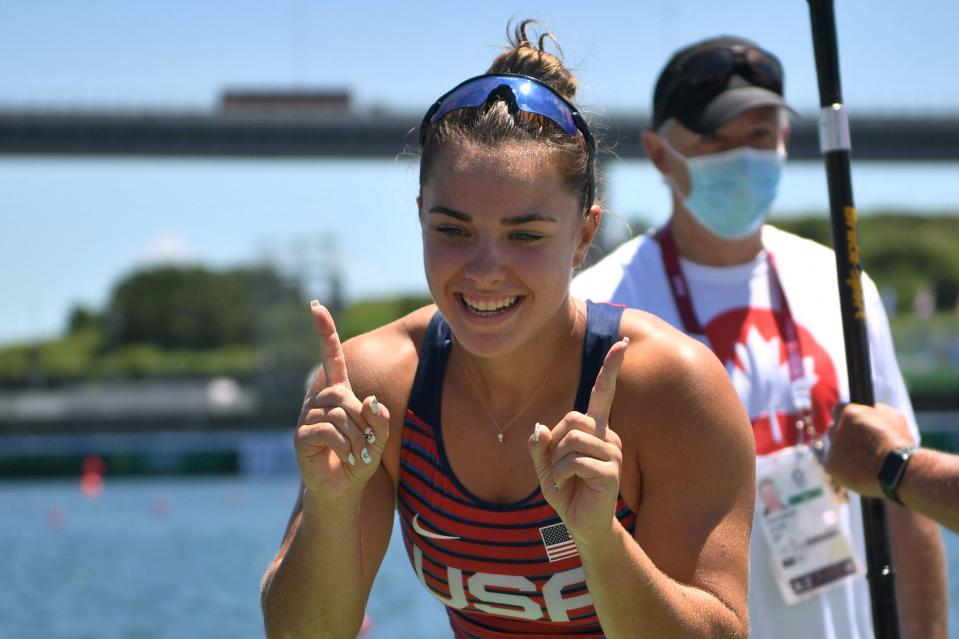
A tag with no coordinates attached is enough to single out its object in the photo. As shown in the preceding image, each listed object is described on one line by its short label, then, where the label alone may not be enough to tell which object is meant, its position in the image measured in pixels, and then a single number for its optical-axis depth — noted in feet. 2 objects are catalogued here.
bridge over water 190.90
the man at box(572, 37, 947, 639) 10.62
